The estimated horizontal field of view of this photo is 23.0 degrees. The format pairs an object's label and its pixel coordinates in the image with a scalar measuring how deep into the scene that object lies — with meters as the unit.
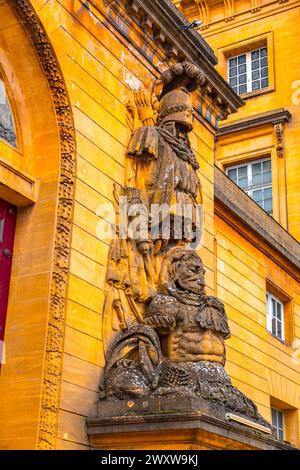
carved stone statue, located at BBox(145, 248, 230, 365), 10.30
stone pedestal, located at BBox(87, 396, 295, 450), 8.84
